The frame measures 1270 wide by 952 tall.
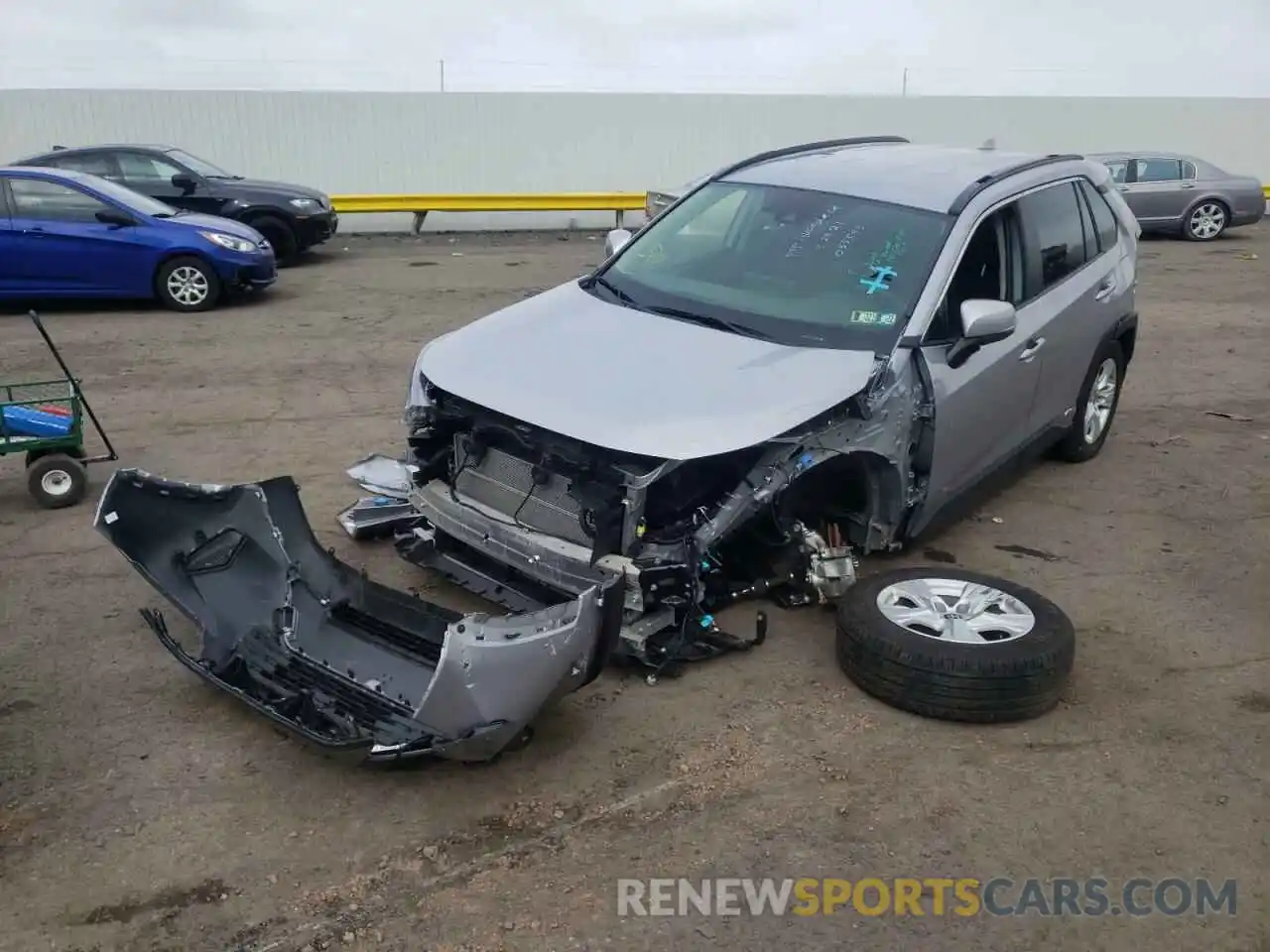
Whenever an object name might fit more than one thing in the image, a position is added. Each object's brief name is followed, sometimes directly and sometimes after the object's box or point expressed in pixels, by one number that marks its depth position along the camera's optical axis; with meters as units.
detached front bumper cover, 3.61
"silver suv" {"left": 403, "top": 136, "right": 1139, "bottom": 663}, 4.45
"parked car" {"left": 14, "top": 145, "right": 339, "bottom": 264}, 14.19
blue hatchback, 11.14
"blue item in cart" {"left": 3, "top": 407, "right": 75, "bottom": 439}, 6.21
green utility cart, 6.17
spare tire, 4.23
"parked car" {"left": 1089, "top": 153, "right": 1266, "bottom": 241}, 18.17
